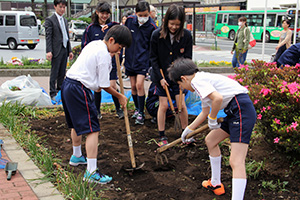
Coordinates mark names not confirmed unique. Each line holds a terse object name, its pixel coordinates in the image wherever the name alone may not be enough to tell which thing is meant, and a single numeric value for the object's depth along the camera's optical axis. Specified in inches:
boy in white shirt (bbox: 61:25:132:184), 137.2
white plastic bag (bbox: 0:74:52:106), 242.8
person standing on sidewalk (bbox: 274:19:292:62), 430.3
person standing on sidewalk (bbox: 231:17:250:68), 457.1
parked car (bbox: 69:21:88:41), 1187.3
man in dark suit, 269.3
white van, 840.3
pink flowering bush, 138.3
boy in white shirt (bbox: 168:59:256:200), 118.3
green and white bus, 1130.7
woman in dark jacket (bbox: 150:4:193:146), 183.9
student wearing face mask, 225.9
